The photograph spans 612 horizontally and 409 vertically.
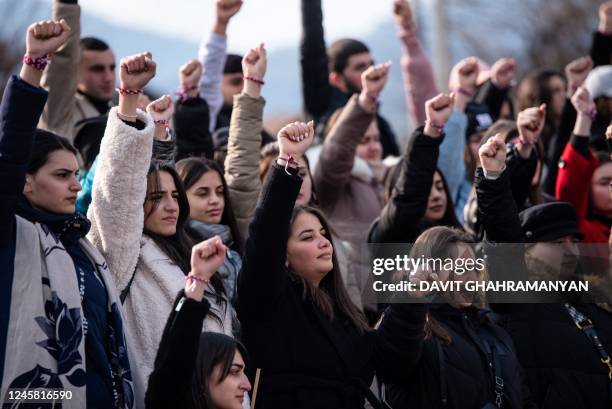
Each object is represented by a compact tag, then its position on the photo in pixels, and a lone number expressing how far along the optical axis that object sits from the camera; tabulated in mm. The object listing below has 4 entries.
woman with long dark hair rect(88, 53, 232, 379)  8841
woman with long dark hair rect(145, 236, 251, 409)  7706
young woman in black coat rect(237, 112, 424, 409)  8918
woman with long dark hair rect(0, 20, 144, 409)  7776
